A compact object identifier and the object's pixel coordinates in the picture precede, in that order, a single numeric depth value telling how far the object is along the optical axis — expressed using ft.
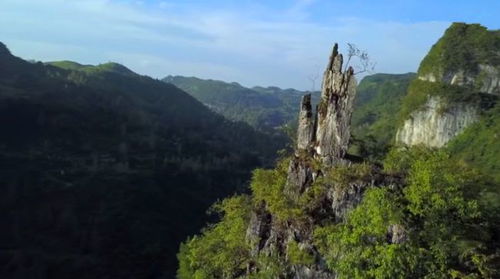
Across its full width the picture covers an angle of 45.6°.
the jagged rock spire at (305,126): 97.50
